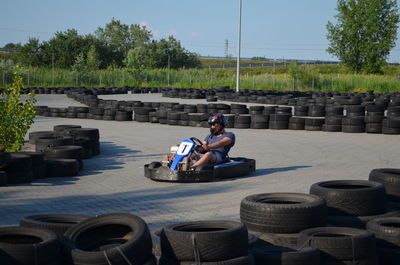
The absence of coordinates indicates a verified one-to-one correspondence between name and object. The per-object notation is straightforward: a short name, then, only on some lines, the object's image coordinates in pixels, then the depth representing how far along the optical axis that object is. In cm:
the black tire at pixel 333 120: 1786
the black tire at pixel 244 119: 1889
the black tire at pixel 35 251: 445
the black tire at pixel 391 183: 742
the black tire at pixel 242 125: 1890
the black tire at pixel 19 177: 927
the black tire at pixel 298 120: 1841
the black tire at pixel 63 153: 1060
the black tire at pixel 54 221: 539
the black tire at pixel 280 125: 1862
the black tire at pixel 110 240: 452
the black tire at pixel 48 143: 1122
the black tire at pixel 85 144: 1216
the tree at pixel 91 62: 5583
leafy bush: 1141
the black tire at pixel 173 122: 2016
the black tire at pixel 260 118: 1873
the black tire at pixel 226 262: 475
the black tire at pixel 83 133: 1268
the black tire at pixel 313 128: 1816
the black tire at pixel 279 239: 571
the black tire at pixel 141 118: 2130
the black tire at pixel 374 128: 1734
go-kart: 944
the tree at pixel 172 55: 7919
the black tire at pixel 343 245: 522
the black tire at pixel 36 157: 970
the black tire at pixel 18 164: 926
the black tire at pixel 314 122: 1819
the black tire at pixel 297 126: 1842
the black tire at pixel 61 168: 1002
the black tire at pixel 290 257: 496
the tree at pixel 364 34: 6362
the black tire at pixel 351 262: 523
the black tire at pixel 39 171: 968
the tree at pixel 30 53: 6590
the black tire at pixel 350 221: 636
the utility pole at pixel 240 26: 3756
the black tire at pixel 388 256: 559
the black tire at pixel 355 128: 1755
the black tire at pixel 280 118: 1862
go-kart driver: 961
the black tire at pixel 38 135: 1298
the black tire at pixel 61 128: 1356
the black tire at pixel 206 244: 482
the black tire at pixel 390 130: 1711
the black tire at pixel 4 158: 905
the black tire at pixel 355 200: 657
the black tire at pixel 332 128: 1784
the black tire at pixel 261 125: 1878
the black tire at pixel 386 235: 570
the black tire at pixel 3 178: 909
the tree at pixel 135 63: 5504
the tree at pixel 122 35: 8775
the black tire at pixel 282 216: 590
